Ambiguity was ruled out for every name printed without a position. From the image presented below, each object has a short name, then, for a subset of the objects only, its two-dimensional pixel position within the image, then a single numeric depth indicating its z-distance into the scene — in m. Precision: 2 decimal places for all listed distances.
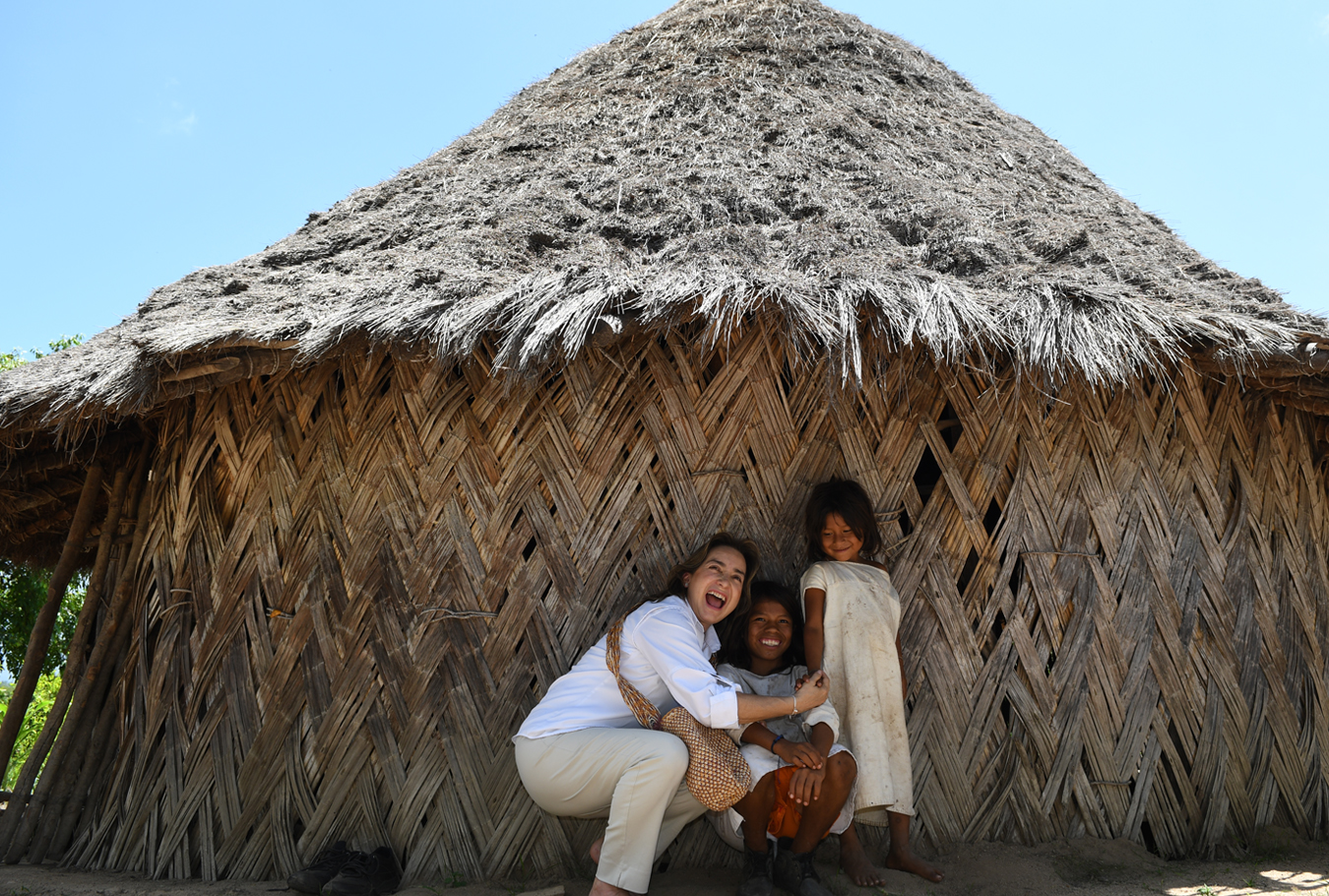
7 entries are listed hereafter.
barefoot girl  2.99
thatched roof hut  3.21
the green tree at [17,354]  11.57
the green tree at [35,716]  10.39
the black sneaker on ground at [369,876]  2.83
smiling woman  2.52
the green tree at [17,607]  9.25
